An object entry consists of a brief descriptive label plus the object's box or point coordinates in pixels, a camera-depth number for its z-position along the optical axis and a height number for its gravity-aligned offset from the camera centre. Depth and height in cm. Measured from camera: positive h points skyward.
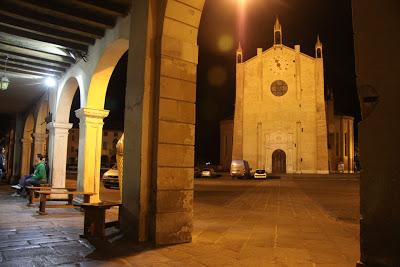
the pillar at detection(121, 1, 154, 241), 543 +44
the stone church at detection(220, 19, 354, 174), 4228 +668
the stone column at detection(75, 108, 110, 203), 923 +41
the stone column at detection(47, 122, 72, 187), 1170 +35
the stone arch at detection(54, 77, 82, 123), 1149 +192
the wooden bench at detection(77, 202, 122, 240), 564 -84
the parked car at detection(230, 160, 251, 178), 3319 -12
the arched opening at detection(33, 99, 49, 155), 1507 +129
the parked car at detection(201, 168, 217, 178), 3484 -56
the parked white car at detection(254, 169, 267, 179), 3214 -53
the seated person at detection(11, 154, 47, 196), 1108 -37
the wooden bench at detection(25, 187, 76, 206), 944 -79
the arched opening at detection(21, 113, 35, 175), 1723 +87
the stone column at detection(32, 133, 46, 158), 1520 +86
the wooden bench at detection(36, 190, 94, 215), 809 -80
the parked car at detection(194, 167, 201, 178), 3511 -59
